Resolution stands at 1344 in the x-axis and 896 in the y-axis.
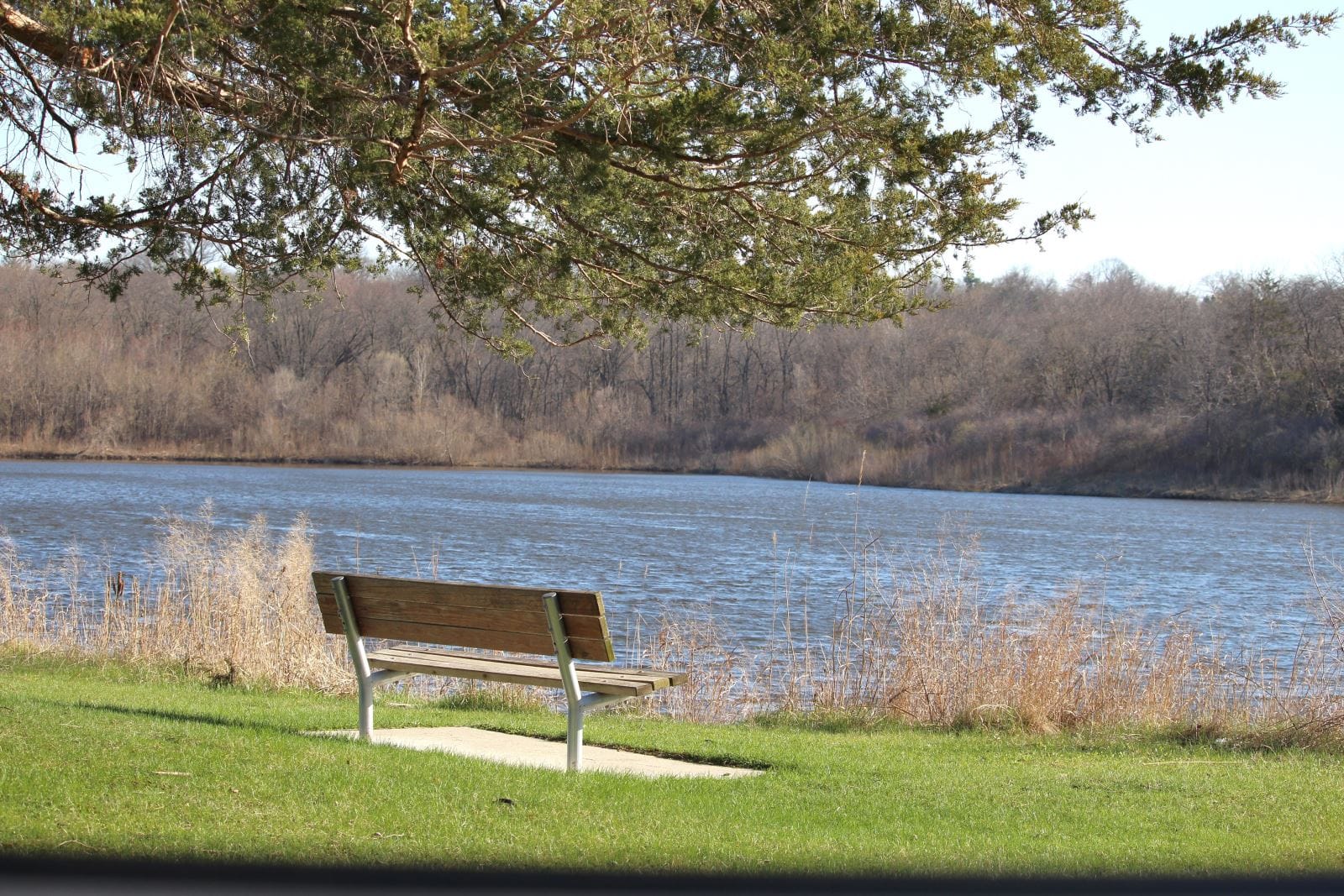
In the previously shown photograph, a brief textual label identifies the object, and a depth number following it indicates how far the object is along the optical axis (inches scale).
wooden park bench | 480.7
